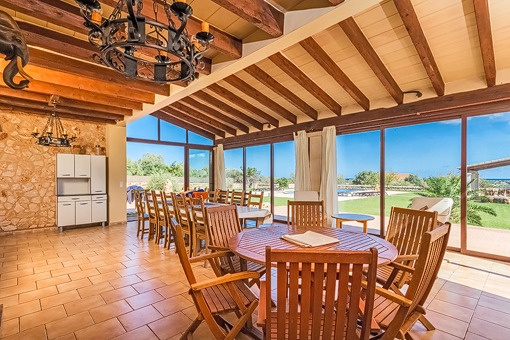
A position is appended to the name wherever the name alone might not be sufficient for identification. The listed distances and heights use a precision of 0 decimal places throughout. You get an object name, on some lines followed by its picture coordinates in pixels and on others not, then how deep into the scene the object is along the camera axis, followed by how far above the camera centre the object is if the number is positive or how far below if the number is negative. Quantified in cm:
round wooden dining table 178 -57
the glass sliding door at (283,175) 674 -7
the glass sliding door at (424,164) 427 +14
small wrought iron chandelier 451 +60
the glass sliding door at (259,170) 726 +7
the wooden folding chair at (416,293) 139 -68
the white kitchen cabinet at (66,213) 570 -92
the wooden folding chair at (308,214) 311 -51
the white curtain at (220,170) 830 +8
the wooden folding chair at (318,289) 110 -53
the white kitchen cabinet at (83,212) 596 -92
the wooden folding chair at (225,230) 238 -58
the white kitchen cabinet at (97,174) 616 -3
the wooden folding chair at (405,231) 221 -57
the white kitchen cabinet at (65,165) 567 +18
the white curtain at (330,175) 547 -6
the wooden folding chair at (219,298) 155 -89
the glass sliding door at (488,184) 386 -18
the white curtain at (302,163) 600 +22
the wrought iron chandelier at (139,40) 157 +92
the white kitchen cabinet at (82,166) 591 +16
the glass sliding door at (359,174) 520 -4
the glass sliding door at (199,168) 832 +15
